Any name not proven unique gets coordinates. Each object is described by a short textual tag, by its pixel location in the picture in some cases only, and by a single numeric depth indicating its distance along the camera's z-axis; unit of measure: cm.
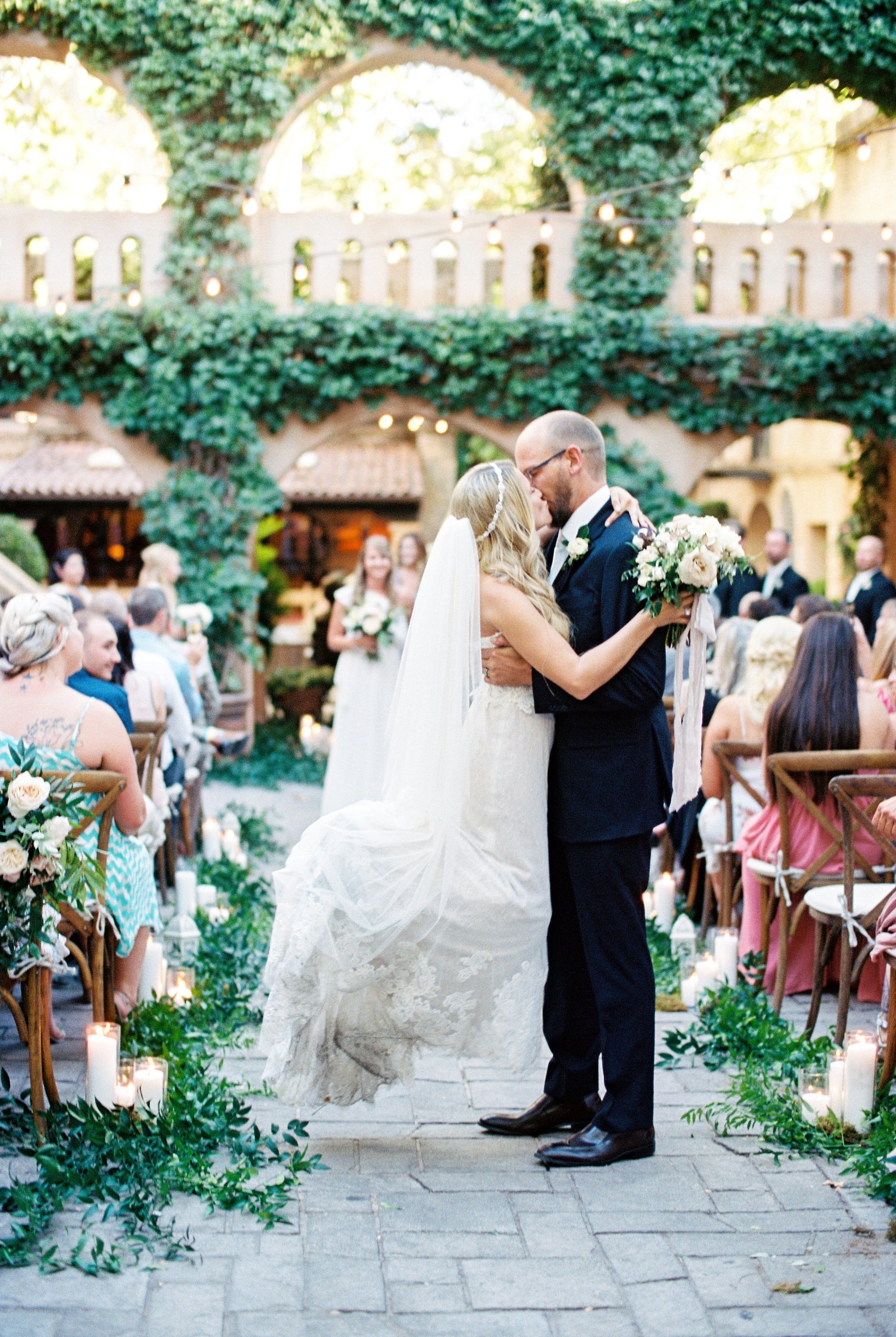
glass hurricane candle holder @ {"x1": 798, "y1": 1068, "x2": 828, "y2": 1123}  417
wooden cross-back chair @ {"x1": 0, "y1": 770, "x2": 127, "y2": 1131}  397
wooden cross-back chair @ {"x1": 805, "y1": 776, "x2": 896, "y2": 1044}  461
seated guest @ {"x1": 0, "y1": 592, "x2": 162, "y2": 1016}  445
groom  394
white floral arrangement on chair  374
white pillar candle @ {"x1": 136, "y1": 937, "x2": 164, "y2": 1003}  519
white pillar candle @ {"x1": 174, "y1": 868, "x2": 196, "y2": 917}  644
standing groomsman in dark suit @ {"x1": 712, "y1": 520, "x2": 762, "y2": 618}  1180
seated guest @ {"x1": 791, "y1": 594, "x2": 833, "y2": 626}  707
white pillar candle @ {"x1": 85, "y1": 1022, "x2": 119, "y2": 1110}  398
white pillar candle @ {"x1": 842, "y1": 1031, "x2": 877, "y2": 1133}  407
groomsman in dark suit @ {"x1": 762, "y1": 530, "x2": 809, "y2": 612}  1213
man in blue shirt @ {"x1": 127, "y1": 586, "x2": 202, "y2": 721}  749
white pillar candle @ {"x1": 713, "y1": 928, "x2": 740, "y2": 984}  561
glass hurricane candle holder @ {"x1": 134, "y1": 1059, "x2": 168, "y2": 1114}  400
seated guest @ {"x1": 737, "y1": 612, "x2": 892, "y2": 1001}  543
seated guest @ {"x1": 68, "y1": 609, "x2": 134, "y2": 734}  601
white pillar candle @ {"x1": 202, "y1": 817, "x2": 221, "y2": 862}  800
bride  391
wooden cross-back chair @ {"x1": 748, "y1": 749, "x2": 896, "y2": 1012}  490
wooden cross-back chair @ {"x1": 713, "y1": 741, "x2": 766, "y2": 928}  613
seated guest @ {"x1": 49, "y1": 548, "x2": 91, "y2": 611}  1042
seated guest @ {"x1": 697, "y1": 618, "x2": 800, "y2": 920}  623
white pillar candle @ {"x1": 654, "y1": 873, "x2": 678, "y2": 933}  672
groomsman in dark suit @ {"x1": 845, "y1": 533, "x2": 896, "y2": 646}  1196
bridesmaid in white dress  877
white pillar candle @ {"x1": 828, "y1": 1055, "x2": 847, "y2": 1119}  411
